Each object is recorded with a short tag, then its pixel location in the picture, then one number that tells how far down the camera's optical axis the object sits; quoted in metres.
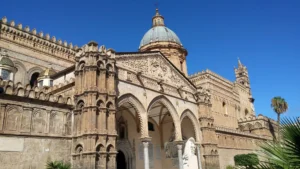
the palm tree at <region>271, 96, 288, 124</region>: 38.81
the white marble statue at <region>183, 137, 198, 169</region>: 23.19
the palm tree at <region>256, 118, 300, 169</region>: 4.65
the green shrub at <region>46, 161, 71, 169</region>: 12.17
